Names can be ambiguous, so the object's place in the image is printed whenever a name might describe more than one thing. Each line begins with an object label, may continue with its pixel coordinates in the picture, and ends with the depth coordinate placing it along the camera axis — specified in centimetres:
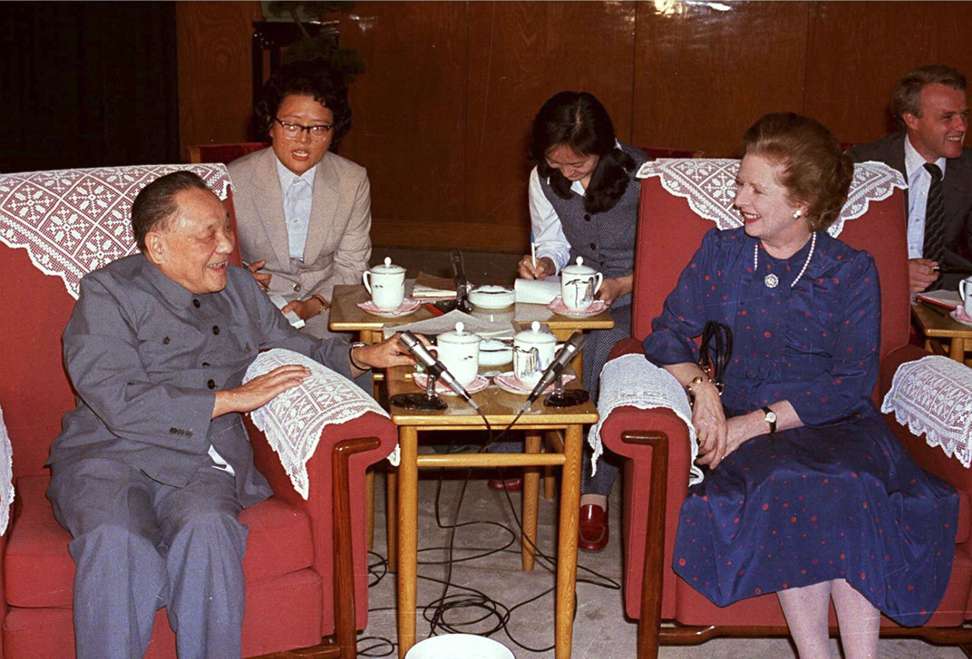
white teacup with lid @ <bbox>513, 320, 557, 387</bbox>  250
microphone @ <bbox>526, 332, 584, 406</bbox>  244
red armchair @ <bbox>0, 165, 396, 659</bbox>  227
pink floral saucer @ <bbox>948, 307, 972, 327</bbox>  313
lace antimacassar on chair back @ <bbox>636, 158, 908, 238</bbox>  311
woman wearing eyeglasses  356
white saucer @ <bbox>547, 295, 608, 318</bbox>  312
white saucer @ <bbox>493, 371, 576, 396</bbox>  252
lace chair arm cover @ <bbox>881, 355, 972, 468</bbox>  256
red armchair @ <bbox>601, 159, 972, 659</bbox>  247
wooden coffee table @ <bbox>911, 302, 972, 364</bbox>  308
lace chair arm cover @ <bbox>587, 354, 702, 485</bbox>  252
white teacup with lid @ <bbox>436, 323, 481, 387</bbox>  249
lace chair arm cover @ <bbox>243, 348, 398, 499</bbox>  240
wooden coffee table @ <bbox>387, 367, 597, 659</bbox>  239
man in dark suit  385
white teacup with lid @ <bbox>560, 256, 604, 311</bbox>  312
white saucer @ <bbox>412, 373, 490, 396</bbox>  251
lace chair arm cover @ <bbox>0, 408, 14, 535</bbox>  225
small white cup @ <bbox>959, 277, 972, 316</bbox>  312
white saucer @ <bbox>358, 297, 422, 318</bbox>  310
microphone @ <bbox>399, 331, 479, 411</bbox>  244
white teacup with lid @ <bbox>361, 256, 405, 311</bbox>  308
